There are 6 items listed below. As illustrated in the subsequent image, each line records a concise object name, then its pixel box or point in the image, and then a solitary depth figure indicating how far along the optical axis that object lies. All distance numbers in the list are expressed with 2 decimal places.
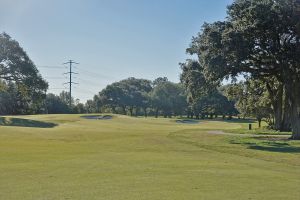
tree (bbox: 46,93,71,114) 124.06
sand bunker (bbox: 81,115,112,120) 81.75
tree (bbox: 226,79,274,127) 58.00
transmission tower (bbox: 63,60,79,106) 129.51
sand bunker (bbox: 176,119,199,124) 93.37
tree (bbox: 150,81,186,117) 140.88
